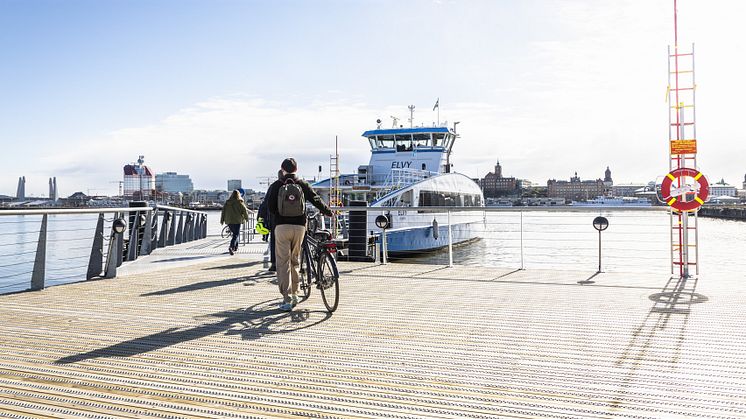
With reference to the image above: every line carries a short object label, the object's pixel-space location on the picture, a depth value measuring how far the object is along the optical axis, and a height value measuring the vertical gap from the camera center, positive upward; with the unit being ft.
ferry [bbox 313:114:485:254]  65.26 +2.25
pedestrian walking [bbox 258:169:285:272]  26.60 -1.70
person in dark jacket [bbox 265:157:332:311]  17.51 -0.99
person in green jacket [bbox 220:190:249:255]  38.40 -0.72
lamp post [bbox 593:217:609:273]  26.43 -1.12
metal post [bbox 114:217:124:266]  25.18 -2.09
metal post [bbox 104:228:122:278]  24.76 -2.49
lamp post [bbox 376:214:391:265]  30.30 -1.17
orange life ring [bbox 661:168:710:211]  23.41 +0.36
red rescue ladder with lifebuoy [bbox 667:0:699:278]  23.81 +2.37
